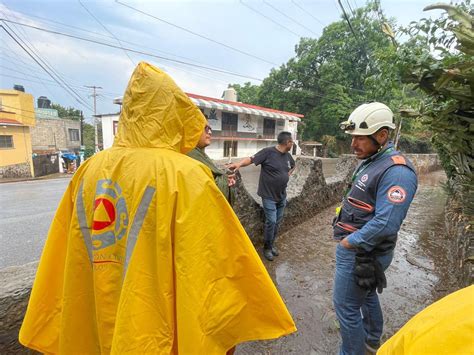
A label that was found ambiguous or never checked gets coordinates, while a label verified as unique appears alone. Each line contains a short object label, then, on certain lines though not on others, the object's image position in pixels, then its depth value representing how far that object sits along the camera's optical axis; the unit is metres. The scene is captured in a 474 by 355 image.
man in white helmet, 1.70
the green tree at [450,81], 2.06
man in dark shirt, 3.98
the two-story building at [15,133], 18.58
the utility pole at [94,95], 32.47
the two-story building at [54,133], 30.47
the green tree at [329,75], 28.19
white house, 21.08
